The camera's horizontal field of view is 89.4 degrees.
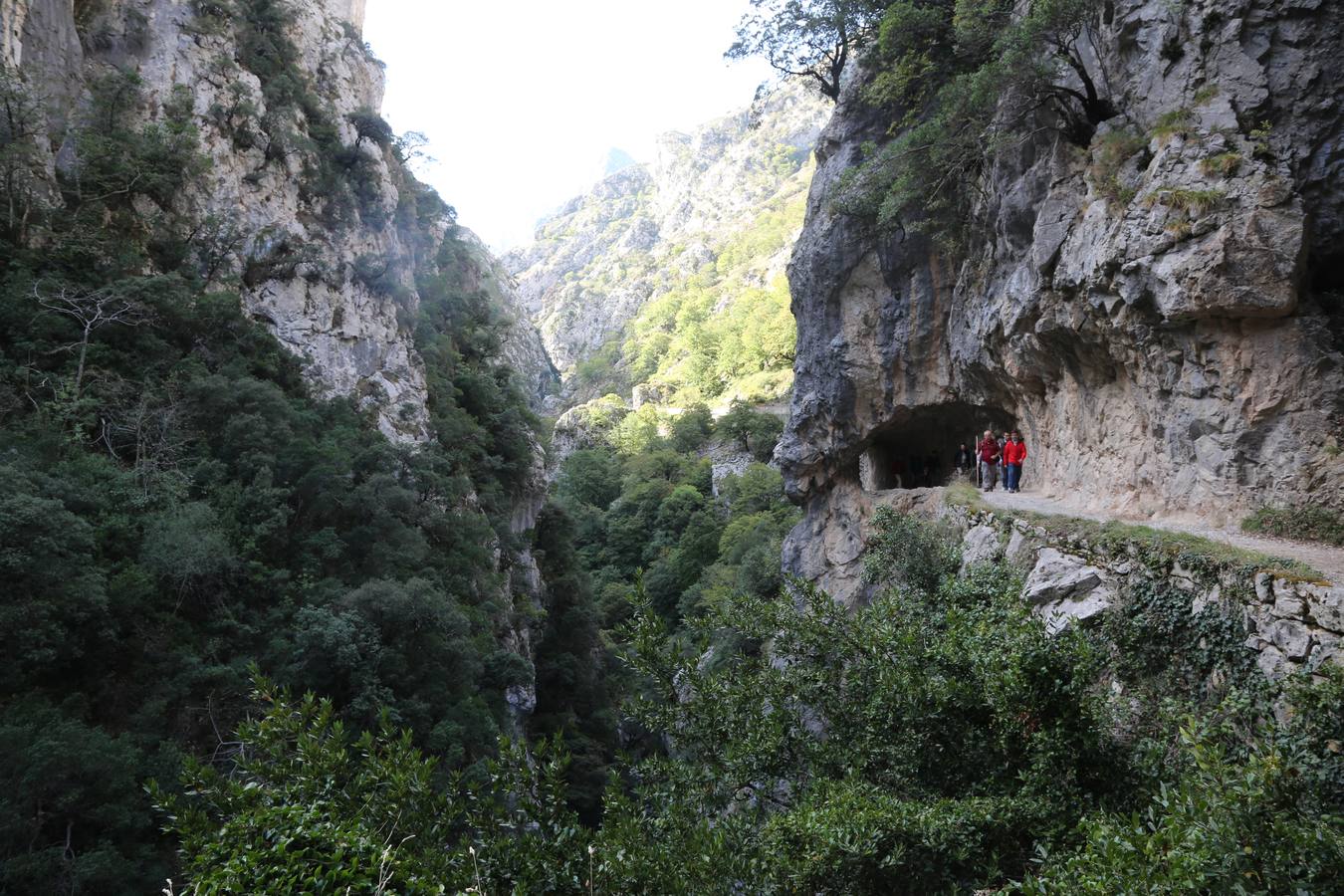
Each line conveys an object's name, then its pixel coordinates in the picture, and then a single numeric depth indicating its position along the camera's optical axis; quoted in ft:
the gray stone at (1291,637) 20.99
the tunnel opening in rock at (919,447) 75.87
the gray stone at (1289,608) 21.56
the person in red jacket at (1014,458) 55.42
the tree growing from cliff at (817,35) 76.89
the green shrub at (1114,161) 39.99
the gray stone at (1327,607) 20.36
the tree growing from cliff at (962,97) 44.65
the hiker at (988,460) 57.52
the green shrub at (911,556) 50.21
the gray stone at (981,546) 43.51
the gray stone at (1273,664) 21.27
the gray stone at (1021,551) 38.78
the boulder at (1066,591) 30.04
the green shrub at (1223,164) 33.58
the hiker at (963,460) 70.38
